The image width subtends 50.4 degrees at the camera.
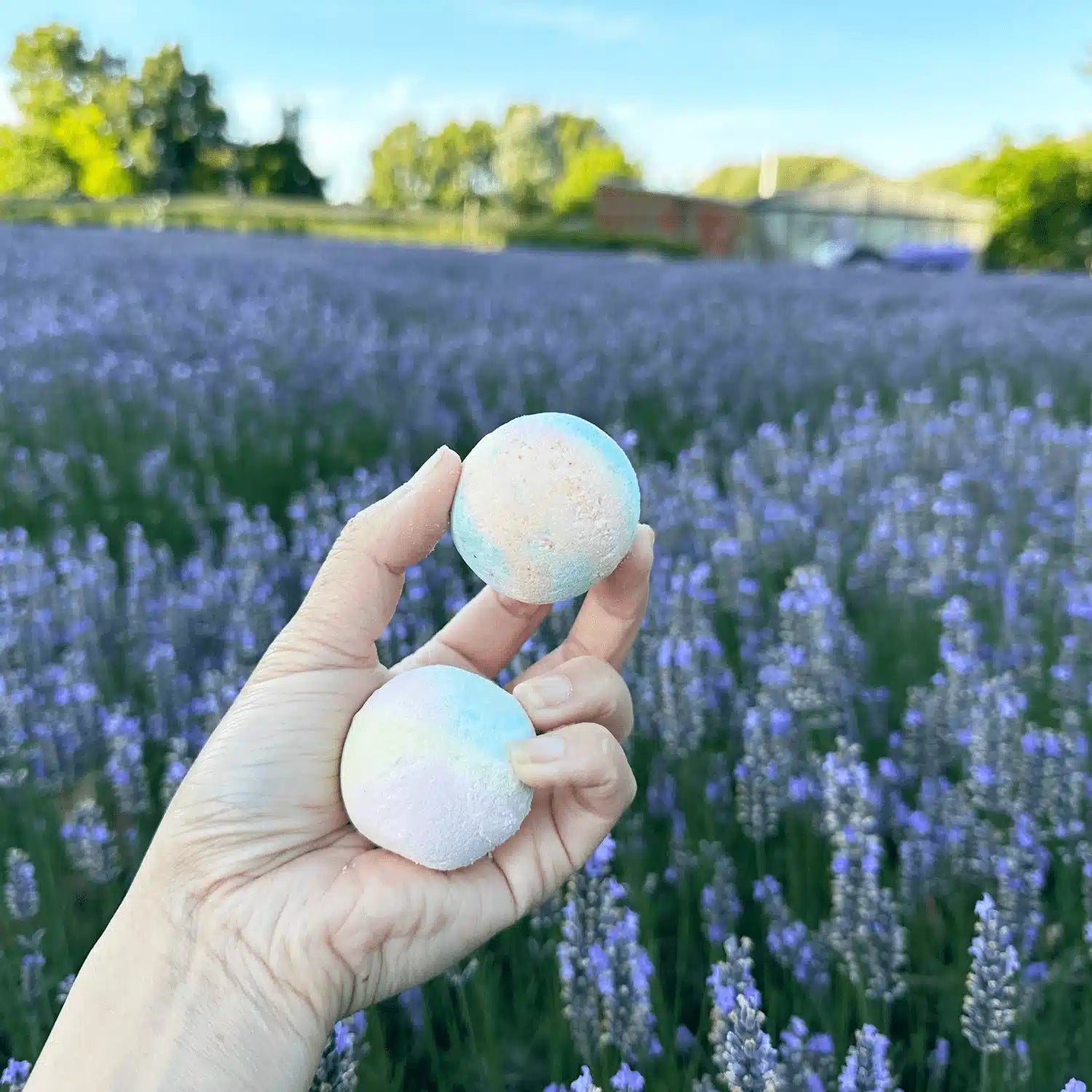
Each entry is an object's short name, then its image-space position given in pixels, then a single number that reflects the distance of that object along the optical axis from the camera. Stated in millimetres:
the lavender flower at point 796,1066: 235
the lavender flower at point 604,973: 244
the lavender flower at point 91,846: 315
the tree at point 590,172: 49312
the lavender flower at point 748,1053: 207
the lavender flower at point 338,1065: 221
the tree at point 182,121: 44153
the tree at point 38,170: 42133
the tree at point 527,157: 52430
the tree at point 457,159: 65559
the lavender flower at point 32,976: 272
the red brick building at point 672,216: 36293
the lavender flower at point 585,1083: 192
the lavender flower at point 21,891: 291
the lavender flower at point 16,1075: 233
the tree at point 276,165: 45536
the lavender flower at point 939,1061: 266
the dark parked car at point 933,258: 21666
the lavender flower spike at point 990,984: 226
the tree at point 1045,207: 24656
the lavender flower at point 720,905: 296
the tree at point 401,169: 67623
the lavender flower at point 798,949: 284
